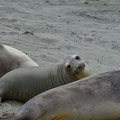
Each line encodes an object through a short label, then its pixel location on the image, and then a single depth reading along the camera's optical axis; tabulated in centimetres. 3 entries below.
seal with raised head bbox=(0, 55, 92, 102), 1189
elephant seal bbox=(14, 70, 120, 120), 835
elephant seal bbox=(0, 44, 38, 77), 1379
